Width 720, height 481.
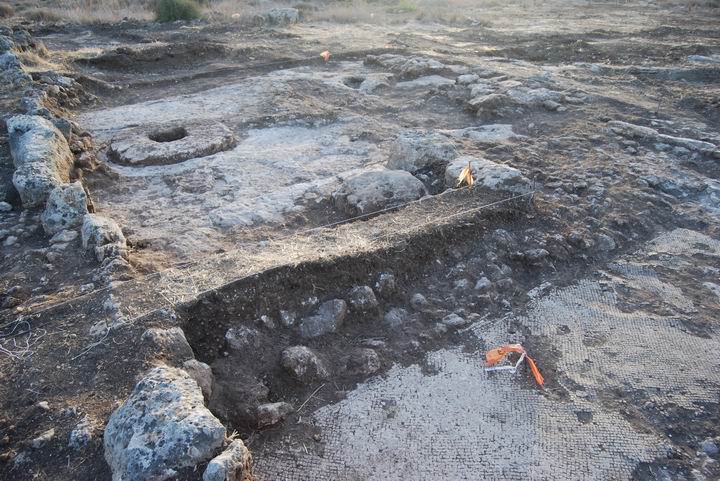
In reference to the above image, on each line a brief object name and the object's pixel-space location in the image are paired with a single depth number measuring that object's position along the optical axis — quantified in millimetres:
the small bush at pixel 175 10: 13375
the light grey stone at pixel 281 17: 13117
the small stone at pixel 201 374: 2713
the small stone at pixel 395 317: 3412
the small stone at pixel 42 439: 2289
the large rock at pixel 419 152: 5086
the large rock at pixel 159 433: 2061
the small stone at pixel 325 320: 3252
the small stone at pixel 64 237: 3881
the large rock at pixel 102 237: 3646
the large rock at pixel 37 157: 4387
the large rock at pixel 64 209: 4020
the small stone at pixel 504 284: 3770
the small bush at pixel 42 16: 13992
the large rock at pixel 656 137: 5641
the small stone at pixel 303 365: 2969
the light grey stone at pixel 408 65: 8562
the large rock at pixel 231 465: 2068
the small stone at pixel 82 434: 2293
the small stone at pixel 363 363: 3080
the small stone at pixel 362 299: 3430
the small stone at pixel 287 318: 3248
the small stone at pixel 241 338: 3059
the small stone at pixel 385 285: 3549
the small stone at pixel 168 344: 2750
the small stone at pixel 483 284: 3726
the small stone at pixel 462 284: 3708
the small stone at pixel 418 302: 3531
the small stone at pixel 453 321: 3432
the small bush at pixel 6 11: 14438
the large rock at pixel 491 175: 4504
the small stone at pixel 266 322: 3199
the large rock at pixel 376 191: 4438
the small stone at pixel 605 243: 4230
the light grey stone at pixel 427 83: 8117
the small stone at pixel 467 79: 7902
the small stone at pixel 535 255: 3981
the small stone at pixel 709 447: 2668
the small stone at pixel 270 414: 2725
